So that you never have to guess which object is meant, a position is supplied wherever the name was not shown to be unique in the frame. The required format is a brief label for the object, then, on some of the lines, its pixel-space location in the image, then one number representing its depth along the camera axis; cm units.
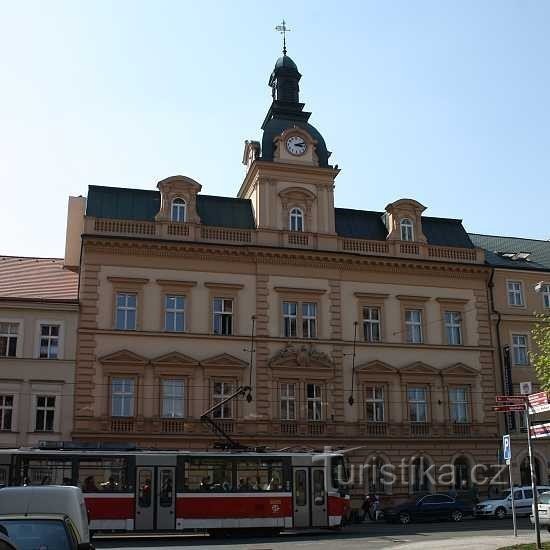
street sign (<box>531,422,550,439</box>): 2219
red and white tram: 2688
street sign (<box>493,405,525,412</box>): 2188
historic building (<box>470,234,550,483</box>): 4256
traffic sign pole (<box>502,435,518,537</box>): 2438
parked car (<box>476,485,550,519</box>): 3619
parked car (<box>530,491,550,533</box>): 2621
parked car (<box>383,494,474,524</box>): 3528
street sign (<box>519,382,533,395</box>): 2473
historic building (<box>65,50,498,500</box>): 3759
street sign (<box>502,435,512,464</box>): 2435
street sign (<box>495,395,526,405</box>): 2181
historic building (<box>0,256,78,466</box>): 3569
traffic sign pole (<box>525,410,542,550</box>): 1991
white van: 1178
